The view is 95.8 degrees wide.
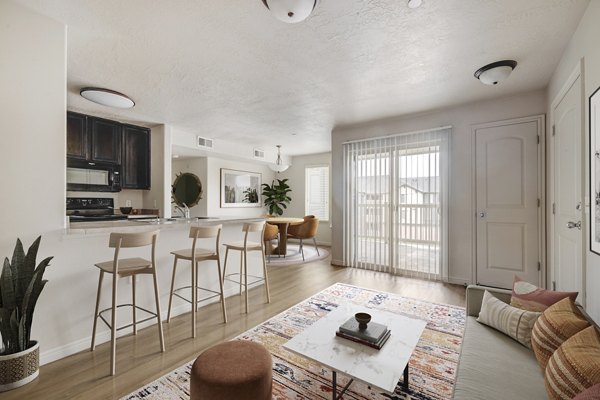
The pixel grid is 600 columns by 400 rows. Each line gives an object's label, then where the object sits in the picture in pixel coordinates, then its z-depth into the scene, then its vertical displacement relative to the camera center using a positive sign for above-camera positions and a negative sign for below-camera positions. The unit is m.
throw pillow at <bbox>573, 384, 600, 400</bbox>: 0.76 -0.56
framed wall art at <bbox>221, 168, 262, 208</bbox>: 6.87 +0.33
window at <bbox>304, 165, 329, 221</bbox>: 7.57 +0.27
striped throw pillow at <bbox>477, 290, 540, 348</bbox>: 1.53 -0.72
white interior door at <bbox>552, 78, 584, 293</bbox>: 2.17 +0.06
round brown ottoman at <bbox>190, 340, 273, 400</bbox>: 1.23 -0.83
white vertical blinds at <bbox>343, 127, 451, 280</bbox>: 4.05 -0.04
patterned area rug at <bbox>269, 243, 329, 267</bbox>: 5.36 -1.21
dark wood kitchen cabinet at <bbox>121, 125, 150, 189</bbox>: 4.56 +0.74
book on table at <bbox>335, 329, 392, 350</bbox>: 1.56 -0.83
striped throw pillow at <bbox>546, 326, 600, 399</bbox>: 0.96 -0.62
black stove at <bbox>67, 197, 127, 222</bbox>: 4.02 -0.13
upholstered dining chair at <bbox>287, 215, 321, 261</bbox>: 5.88 -0.62
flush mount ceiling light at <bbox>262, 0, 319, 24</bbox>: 1.67 +1.21
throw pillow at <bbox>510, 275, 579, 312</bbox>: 1.56 -0.59
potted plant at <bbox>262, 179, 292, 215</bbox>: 7.69 +0.16
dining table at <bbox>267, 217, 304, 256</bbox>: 5.70 -0.57
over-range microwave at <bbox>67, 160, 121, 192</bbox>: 3.98 +0.37
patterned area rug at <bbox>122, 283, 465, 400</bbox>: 1.71 -1.21
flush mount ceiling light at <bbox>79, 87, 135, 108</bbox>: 3.21 +1.27
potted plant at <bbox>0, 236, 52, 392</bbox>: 1.69 -0.70
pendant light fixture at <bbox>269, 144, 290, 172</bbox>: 6.32 +0.81
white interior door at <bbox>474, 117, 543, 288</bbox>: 3.39 -0.01
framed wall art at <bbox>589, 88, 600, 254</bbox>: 1.71 +0.19
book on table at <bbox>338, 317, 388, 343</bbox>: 1.59 -0.80
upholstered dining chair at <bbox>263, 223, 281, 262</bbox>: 5.54 -0.73
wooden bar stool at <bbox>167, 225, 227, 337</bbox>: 2.54 -0.53
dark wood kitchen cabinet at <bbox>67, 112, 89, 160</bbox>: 3.88 +0.93
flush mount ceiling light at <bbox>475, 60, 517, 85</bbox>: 2.64 +1.29
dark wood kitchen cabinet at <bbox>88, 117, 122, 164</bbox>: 4.12 +0.95
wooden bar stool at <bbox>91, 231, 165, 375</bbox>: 1.93 -0.52
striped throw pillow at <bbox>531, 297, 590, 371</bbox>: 1.25 -0.61
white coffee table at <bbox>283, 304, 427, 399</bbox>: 1.34 -0.86
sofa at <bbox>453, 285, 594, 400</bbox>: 1.17 -0.82
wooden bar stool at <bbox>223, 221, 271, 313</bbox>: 3.11 -0.53
